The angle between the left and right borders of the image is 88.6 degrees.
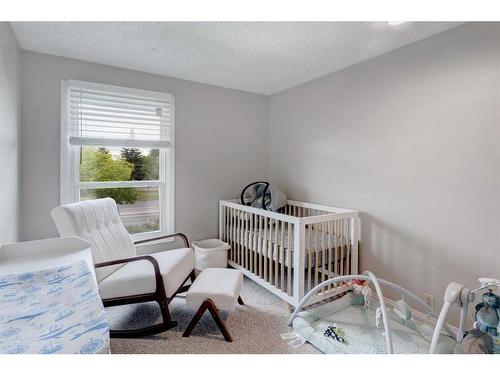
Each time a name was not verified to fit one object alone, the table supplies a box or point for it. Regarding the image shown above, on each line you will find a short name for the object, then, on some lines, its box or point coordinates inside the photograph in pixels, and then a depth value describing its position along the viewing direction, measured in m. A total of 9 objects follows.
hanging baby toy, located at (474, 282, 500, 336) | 1.21
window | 2.49
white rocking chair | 1.80
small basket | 2.80
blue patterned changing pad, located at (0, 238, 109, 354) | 0.72
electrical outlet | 2.02
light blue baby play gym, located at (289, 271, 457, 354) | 1.66
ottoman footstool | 1.80
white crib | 2.13
